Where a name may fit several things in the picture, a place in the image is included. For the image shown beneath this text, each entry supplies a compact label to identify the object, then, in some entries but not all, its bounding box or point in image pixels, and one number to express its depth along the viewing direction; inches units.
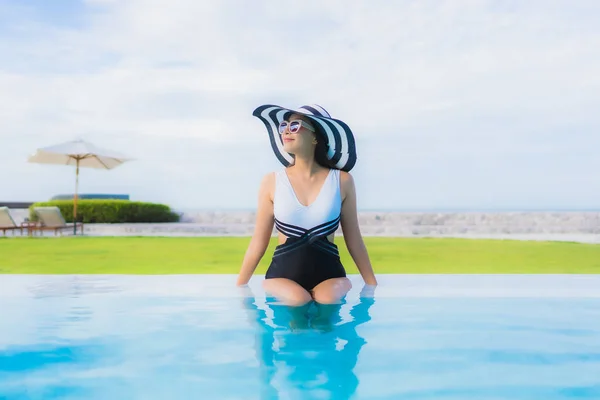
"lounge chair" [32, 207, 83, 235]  749.9
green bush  967.0
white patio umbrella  781.3
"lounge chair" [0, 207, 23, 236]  729.6
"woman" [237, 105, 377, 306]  170.1
